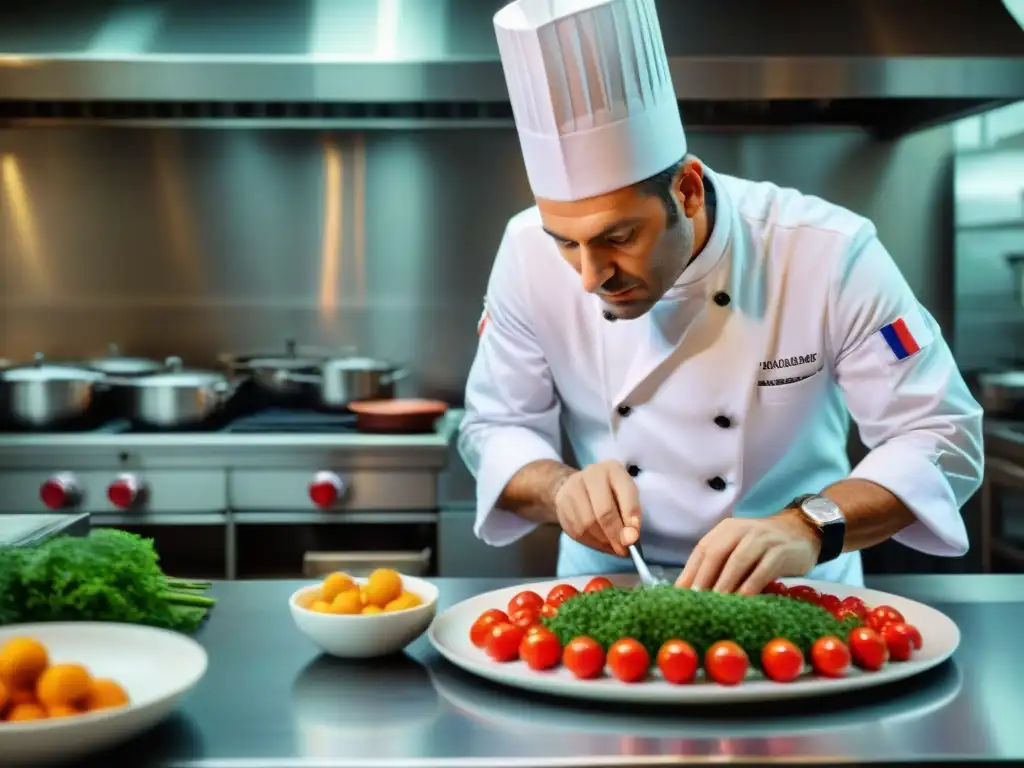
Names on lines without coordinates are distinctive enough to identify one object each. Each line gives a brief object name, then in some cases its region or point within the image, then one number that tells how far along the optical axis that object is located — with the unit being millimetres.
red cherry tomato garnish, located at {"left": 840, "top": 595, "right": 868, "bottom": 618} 1507
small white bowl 1448
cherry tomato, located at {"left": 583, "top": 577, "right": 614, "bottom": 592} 1613
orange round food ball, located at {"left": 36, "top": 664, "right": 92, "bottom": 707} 1167
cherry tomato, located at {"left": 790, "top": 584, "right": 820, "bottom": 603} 1548
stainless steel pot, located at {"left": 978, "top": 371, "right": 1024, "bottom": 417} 3576
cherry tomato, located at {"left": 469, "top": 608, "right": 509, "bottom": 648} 1471
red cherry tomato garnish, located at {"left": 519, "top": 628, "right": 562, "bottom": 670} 1363
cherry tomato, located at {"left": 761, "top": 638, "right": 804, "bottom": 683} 1309
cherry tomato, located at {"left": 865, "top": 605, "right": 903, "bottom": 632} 1465
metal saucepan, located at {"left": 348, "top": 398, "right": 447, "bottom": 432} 3336
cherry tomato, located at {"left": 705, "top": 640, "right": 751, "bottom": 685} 1303
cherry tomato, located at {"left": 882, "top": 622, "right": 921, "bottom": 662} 1406
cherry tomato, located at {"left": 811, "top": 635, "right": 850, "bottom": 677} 1327
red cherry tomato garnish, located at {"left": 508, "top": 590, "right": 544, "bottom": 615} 1546
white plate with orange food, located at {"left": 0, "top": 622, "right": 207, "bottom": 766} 1129
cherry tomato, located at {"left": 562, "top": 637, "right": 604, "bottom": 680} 1331
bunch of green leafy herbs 1430
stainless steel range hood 3152
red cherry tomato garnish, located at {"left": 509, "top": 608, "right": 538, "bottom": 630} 1475
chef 1701
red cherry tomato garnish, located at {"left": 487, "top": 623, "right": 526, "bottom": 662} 1413
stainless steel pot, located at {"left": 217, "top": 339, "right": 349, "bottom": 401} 3529
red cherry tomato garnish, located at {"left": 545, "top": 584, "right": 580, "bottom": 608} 1583
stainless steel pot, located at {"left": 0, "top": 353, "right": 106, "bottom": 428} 3320
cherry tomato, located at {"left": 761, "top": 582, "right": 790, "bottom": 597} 1578
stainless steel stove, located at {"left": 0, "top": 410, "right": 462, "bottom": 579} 3225
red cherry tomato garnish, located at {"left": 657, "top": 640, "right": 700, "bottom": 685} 1312
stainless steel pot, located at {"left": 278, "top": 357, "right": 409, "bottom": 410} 3518
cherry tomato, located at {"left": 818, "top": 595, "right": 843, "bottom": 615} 1521
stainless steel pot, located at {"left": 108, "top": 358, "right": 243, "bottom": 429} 3330
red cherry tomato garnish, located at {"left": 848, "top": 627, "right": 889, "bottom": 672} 1354
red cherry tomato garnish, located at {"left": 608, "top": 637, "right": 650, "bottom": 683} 1319
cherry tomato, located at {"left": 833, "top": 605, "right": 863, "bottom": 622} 1436
